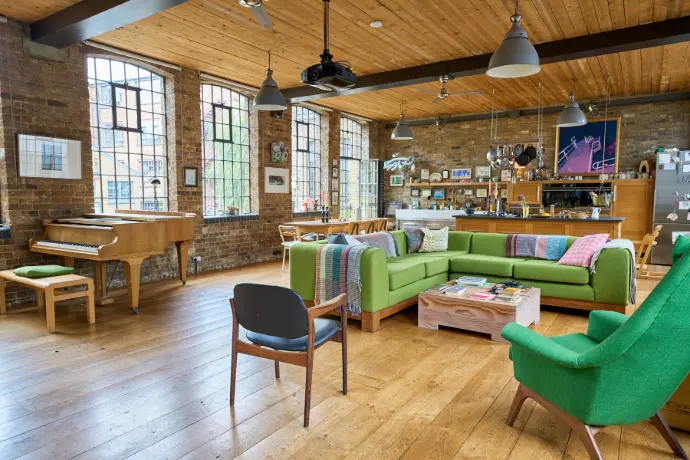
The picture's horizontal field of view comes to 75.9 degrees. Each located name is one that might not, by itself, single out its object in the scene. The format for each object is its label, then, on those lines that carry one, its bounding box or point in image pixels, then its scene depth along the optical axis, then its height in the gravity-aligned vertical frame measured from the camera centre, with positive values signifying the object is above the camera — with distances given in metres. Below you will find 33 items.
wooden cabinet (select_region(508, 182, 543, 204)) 9.97 +0.20
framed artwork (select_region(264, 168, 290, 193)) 8.72 +0.37
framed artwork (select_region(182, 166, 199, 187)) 7.18 +0.35
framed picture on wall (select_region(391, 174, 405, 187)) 12.12 +0.52
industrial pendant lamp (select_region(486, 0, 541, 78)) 3.56 +1.19
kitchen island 6.48 -0.39
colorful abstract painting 9.30 +1.13
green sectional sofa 4.34 -0.86
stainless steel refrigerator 8.10 +0.03
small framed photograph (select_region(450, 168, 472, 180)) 11.12 +0.65
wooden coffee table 4.05 -1.06
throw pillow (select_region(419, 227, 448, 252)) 6.17 -0.58
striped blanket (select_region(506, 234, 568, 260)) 5.49 -0.59
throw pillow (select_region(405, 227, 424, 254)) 6.15 -0.57
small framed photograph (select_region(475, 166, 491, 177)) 10.86 +0.70
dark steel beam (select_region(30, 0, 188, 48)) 4.19 +1.84
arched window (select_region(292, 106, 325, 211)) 9.79 +0.97
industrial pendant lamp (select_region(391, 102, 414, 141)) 7.71 +1.17
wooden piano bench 4.23 -0.89
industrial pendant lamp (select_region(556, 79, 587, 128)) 6.27 +1.19
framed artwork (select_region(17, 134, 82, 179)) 5.29 +0.49
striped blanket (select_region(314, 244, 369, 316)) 4.34 -0.75
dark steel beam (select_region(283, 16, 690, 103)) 5.06 +1.94
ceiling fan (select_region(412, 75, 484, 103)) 6.45 +1.73
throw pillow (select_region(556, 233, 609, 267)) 4.92 -0.57
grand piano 4.75 -0.49
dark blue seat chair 2.41 -0.72
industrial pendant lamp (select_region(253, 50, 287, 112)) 5.43 +1.24
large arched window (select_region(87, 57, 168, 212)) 6.32 +0.93
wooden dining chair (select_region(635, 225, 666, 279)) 6.47 -1.03
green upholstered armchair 1.85 -0.76
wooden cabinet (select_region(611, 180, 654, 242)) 8.77 -0.09
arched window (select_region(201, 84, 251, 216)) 7.87 +0.88
